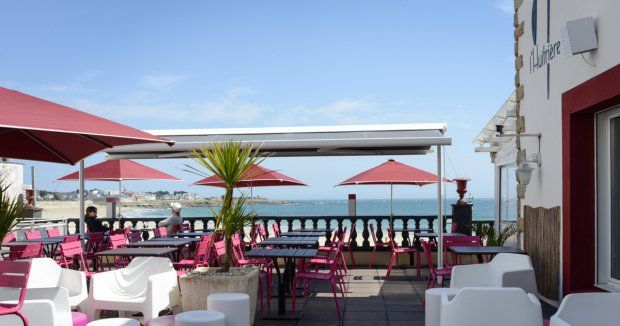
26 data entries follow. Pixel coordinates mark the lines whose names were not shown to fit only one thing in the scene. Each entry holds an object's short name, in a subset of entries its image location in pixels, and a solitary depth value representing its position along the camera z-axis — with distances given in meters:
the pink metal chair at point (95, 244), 9.48
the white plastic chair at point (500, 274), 5.54
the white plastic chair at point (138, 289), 5.15
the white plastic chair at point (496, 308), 3.78
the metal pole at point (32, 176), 23.26
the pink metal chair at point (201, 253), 6.81
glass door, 5.30
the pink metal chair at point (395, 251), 9.09
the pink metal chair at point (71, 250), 6.80
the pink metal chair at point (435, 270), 7.01
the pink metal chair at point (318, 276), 6.25
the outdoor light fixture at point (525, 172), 6.88
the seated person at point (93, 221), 10.61
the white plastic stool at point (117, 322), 3.96
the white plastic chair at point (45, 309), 4.10
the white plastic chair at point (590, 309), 3.54
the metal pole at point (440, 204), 7.64
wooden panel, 6.25
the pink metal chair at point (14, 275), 4.12
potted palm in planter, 5.39
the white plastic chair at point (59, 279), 5.48
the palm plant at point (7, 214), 4.52
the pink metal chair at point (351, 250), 10.36
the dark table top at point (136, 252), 6.80
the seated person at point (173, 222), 9.97
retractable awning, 7.56
